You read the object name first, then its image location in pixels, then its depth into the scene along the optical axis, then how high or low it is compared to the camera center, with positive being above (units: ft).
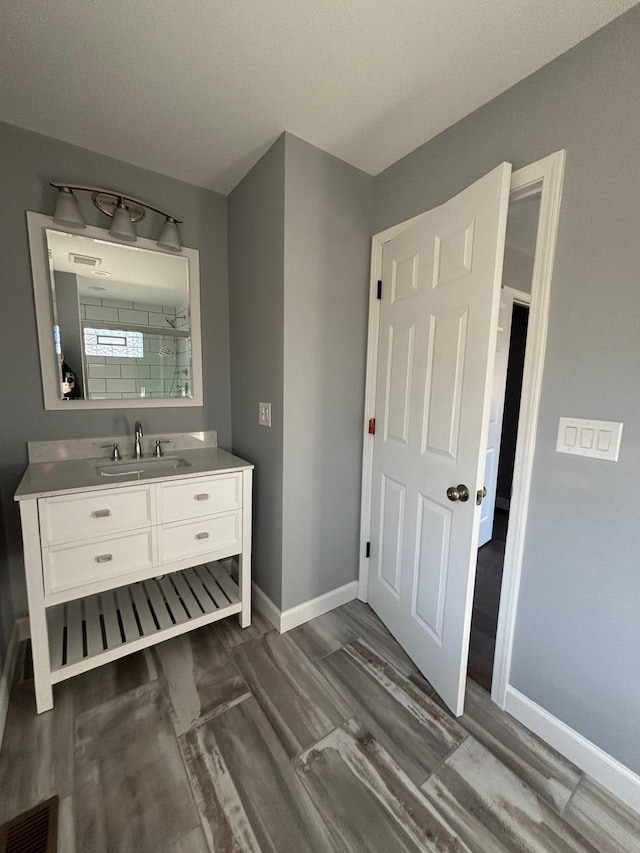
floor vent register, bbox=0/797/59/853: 3.17 -4.30
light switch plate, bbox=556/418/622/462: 3.60 -0.59
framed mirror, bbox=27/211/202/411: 5.37 +0.88
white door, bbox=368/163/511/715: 4.10 -0.47
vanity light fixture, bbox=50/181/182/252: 5.07 +2.47
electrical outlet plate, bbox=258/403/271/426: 5.86 -0.65
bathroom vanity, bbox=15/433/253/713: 4.27 -2.39
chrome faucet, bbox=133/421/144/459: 6.07 -1.17
